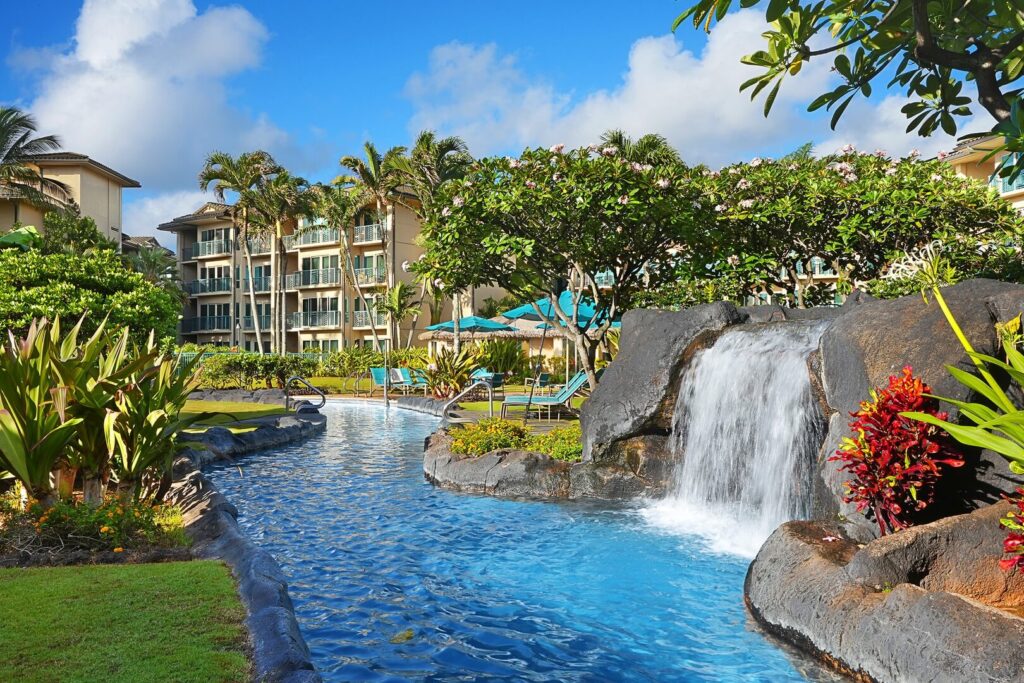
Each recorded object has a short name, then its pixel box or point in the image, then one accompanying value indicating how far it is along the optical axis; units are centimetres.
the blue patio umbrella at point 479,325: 3095
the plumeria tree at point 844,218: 1602
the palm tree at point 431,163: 3928
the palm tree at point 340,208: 4509
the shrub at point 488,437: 1280
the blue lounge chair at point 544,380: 2622
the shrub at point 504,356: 3297
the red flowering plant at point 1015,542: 471
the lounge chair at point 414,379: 2989
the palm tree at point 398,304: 4259
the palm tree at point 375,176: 4338
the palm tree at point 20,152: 3775
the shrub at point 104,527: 670
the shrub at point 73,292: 1441
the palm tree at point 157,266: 5041
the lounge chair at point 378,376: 3017
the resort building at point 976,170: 3234
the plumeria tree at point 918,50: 459
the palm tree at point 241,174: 4600
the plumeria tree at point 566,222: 1491
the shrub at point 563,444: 1251
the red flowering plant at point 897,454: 591
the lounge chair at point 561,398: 1759
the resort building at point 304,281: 4912
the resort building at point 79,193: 4425
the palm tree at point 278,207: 4697
